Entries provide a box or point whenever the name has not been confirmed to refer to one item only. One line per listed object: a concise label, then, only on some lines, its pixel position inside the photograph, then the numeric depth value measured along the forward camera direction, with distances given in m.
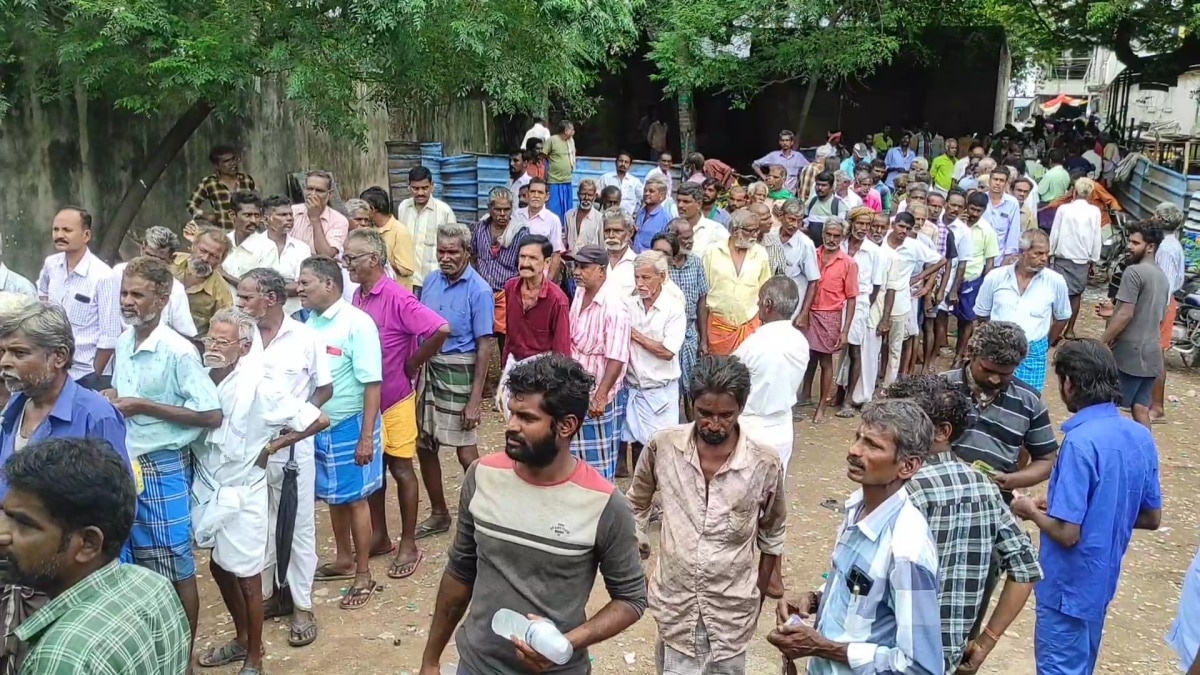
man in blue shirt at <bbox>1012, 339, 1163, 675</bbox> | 3.56
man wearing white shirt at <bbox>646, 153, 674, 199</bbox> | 11.36
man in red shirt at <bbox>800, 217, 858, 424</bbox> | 8.19
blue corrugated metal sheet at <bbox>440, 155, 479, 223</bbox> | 11.11
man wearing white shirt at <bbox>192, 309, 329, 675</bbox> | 4.16
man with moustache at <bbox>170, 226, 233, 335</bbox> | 6.00
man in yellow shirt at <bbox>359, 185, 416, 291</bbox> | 7.43
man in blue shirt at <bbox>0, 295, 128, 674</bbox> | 3.24
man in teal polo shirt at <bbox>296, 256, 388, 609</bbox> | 4.87
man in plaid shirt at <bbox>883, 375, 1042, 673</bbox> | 2.90
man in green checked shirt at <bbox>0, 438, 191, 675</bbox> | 2.01
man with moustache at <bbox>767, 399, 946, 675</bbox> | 2.58
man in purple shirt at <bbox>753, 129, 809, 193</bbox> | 12.83
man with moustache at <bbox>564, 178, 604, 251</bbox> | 8.99
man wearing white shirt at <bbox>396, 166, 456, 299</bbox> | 8.03
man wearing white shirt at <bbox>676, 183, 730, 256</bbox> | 7.93
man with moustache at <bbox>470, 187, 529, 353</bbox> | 7.94
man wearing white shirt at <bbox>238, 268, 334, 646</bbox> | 4.44
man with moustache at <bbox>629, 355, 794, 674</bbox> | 3.48
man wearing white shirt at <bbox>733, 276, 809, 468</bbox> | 4.93
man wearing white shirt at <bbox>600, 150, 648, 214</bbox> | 11.10
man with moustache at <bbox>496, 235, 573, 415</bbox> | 5.62
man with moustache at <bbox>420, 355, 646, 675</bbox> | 2.73
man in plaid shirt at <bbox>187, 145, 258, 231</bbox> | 8.03
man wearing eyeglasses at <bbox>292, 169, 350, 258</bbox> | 7.30
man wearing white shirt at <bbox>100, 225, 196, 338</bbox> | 5.25
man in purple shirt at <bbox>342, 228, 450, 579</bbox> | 5.30
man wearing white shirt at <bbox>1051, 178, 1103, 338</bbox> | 10.54
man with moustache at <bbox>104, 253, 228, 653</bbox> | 3.96
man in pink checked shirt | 5.45
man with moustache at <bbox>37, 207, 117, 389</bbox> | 5.48
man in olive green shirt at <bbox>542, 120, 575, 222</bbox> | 11.80
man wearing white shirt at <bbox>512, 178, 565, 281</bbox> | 8.50
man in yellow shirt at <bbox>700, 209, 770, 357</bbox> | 7.22
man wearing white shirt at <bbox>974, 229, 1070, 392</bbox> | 6.60
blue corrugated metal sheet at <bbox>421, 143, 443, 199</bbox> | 10.95
